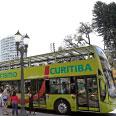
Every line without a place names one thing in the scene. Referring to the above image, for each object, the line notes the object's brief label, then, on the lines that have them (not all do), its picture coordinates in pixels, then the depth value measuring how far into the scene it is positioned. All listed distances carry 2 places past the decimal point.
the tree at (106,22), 24.34
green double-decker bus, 7.49
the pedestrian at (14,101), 7.88
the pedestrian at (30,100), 8.71
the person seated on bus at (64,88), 8.20
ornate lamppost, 7.08
